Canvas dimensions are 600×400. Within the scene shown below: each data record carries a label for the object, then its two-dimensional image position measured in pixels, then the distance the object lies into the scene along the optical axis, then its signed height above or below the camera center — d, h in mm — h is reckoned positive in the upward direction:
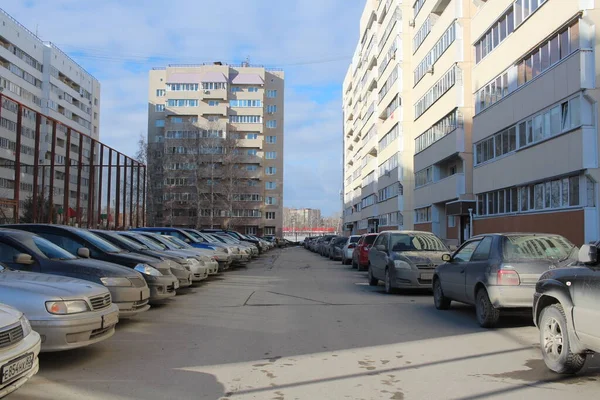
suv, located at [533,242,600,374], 5180 -841
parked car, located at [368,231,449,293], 12641 -675
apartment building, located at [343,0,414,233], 46812 +11766
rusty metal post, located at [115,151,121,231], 30658 +2039
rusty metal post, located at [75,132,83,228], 25431 +2247
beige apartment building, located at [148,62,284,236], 66250 +12313
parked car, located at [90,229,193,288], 11547 -513
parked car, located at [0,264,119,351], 5562 -849
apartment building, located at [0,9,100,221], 21984 +16912
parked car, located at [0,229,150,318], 7633 -570
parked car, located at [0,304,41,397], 4102 -986
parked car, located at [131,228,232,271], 18453 -527
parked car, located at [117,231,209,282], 13336 -662
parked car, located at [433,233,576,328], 8156 -582
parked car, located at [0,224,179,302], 9703 -411
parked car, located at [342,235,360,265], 27355 -953
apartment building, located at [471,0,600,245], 17844 +4619
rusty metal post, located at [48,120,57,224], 23000 +2126
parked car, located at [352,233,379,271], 22275 -852
